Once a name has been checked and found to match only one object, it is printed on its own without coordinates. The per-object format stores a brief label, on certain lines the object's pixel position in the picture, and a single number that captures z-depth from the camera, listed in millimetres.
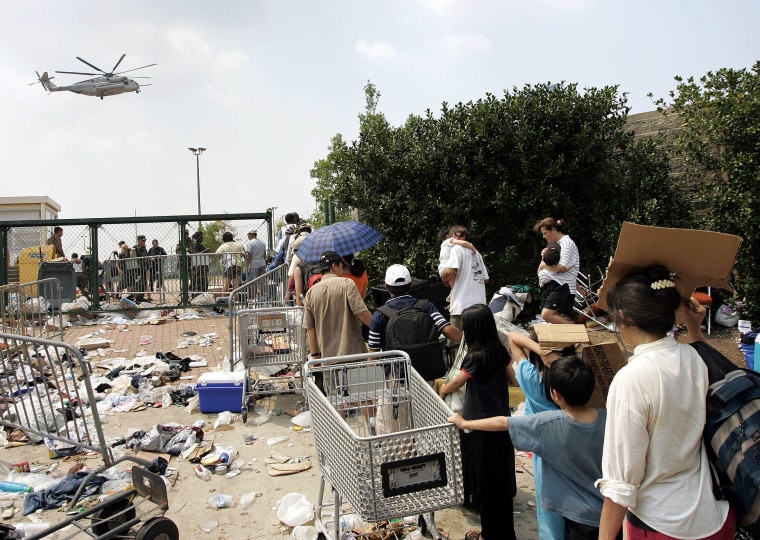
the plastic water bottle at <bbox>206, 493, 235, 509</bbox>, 4367
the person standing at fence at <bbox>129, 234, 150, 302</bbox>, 12969
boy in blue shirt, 2676
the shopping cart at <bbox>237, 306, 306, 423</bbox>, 6137
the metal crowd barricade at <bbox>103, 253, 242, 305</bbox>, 12797
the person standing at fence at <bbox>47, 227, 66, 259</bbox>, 12969
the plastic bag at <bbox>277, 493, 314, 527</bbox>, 4059
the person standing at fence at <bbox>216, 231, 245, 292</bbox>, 12711
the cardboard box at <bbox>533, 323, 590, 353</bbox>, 3555
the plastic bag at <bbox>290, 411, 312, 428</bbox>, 5900
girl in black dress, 3445
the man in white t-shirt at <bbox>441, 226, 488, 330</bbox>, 6520
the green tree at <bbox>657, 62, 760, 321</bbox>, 7637
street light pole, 44603
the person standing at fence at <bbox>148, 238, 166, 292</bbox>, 12914
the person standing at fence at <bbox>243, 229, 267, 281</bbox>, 12055
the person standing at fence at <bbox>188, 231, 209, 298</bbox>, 12812
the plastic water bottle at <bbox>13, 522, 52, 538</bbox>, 3941
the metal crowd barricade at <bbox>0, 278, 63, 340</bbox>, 7879
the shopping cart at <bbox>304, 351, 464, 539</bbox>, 2918
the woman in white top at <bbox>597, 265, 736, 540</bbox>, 1895
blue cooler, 6273
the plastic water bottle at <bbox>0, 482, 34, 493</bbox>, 4684
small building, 12984
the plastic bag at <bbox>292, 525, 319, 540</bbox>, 3789
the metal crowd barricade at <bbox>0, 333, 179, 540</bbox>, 3535
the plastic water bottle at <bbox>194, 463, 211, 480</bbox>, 4863
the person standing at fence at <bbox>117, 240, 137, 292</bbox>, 12922
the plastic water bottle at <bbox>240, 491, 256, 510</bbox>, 4379
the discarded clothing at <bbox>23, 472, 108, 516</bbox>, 4359
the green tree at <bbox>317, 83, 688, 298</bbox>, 9305
